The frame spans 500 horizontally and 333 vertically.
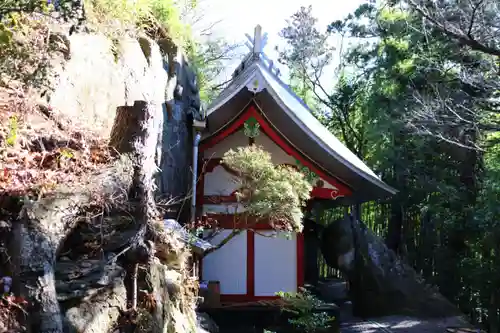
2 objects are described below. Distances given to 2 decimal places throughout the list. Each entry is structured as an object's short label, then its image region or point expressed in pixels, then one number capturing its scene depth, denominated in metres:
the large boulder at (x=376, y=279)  10.49
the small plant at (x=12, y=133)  3.36
